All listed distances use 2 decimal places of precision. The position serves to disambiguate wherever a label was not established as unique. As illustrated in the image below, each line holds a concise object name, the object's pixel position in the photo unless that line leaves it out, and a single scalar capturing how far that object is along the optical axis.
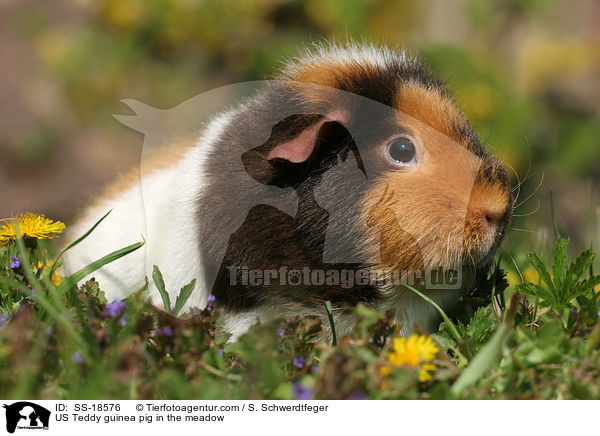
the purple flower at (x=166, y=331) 1.76
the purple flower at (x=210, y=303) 1.92
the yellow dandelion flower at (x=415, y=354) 1.62
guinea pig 2.10
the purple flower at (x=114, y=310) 1.73
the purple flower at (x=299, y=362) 1.76
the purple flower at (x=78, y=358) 1.61
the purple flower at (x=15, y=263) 2.29
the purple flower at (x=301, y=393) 1.53
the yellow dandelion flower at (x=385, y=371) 1.58
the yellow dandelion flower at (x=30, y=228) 2.43
